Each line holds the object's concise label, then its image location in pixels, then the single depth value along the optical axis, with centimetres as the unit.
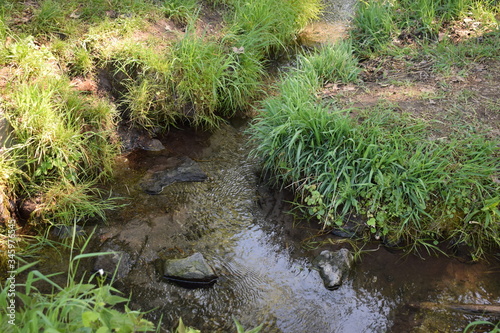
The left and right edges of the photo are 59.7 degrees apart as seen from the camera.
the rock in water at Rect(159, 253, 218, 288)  396
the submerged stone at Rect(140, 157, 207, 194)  508
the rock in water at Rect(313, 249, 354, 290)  403
